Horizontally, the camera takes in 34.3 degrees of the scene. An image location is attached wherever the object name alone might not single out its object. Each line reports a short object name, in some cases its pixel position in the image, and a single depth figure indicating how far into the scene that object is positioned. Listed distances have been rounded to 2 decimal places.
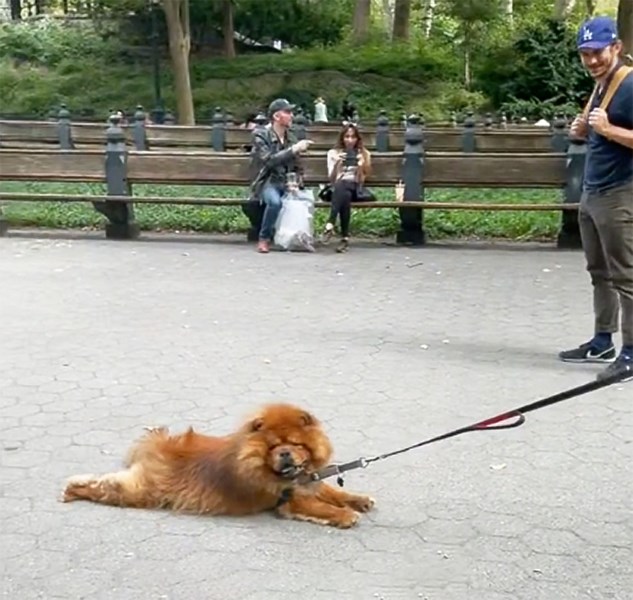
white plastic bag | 10.28
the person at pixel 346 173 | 10.45
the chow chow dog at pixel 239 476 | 3.97
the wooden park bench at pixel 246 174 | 10.58
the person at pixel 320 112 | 26.20
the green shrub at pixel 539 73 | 27.50
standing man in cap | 5.73
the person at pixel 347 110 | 25.02
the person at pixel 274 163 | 10.39
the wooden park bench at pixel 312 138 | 15.32
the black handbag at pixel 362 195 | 10.59
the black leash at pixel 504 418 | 3.94
